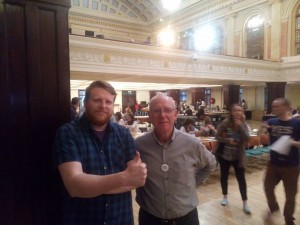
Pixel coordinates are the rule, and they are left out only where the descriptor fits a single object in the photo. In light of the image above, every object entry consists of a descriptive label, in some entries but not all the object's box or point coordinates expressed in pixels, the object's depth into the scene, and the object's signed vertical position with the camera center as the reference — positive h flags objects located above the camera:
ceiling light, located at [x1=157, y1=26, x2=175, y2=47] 23.70 +6.02
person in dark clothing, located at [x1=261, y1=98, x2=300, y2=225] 3.06 -0.81
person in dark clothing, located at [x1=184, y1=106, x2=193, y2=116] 14.81 -0.85
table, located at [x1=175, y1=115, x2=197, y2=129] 13.06 -1.26
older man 1.80 -0.53
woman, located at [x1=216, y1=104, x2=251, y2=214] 3.83 -0.72
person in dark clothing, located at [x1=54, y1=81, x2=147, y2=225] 1.12 -0.31
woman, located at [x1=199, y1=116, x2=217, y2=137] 7.15 -0.96
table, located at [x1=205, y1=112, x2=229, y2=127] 16.31 -1.17
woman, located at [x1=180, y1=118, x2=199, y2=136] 6.71 -0.79
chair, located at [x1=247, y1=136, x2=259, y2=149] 6.75 -1.19
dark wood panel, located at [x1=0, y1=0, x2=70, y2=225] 1.31 -0.02
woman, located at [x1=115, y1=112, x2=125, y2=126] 7.99 -0.62
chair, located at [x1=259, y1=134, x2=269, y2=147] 6.99 -1.17
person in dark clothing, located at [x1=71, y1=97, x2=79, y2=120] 6.33 -0.10
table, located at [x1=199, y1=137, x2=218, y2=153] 6.03 -1.11
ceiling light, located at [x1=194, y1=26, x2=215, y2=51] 20.25 +5.05
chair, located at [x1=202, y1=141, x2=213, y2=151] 6.02 -1.15
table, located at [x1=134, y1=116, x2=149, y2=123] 15.64 -1.29
